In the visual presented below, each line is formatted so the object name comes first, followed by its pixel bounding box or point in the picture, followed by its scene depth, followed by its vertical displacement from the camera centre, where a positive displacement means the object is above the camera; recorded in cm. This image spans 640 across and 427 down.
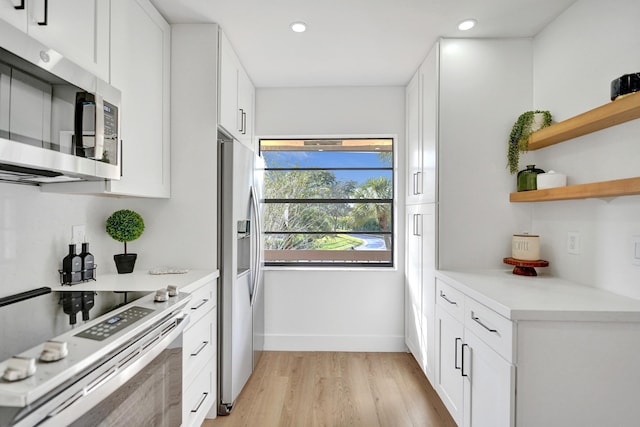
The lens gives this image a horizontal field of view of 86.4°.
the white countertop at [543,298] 140 -37
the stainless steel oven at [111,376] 75 -45
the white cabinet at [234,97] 230 +93
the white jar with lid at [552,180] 200 +23
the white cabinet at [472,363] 146 -73
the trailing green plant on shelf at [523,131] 218 +58
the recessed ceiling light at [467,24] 218 +126
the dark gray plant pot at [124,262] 204 -28
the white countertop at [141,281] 164 -35
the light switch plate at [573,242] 195 -14
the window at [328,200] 348 +17
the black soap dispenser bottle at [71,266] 170 -25
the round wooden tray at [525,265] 206 -29
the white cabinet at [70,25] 114 +72
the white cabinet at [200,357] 174 -79
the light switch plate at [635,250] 157 -14
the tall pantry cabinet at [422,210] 245 +6
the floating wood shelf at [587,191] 146 +14
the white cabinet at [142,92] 171 +69
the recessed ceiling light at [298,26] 222 +126
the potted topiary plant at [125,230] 199 -8
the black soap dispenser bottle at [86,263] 177 -25
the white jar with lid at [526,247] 209 -18
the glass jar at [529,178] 219 +26
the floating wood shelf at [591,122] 146 +48
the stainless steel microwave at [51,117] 103 +35
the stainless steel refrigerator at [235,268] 225 -36
